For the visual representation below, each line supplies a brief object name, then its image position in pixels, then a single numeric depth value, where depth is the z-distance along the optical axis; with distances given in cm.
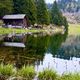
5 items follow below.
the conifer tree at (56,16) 7496
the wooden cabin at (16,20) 5779
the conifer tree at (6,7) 5388
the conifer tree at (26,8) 5985
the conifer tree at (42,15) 6523
